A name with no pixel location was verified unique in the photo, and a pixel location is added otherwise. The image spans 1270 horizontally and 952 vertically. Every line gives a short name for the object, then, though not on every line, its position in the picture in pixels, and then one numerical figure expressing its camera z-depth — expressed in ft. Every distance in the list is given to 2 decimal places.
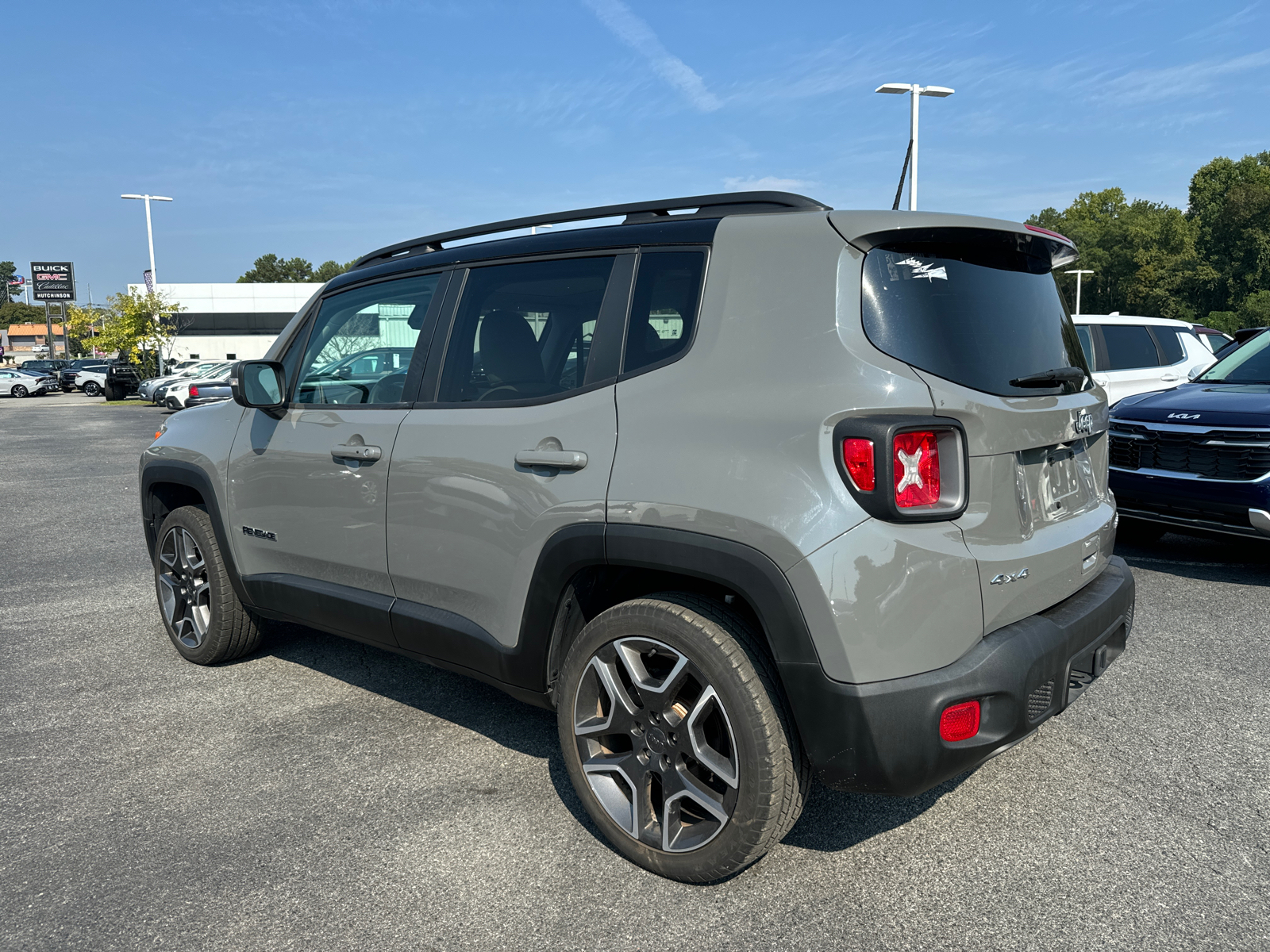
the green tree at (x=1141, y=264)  215.72
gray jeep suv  7.63
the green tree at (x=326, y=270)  392.06
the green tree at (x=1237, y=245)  195.42
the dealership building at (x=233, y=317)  220.64
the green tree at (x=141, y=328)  151.43
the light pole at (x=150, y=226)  163.73
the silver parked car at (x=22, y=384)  163.73
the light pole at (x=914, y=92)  62.59
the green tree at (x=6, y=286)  633.28
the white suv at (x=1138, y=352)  30.45
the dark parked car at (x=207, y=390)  86.63
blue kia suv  18.67
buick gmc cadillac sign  303.68
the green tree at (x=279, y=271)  420.77
